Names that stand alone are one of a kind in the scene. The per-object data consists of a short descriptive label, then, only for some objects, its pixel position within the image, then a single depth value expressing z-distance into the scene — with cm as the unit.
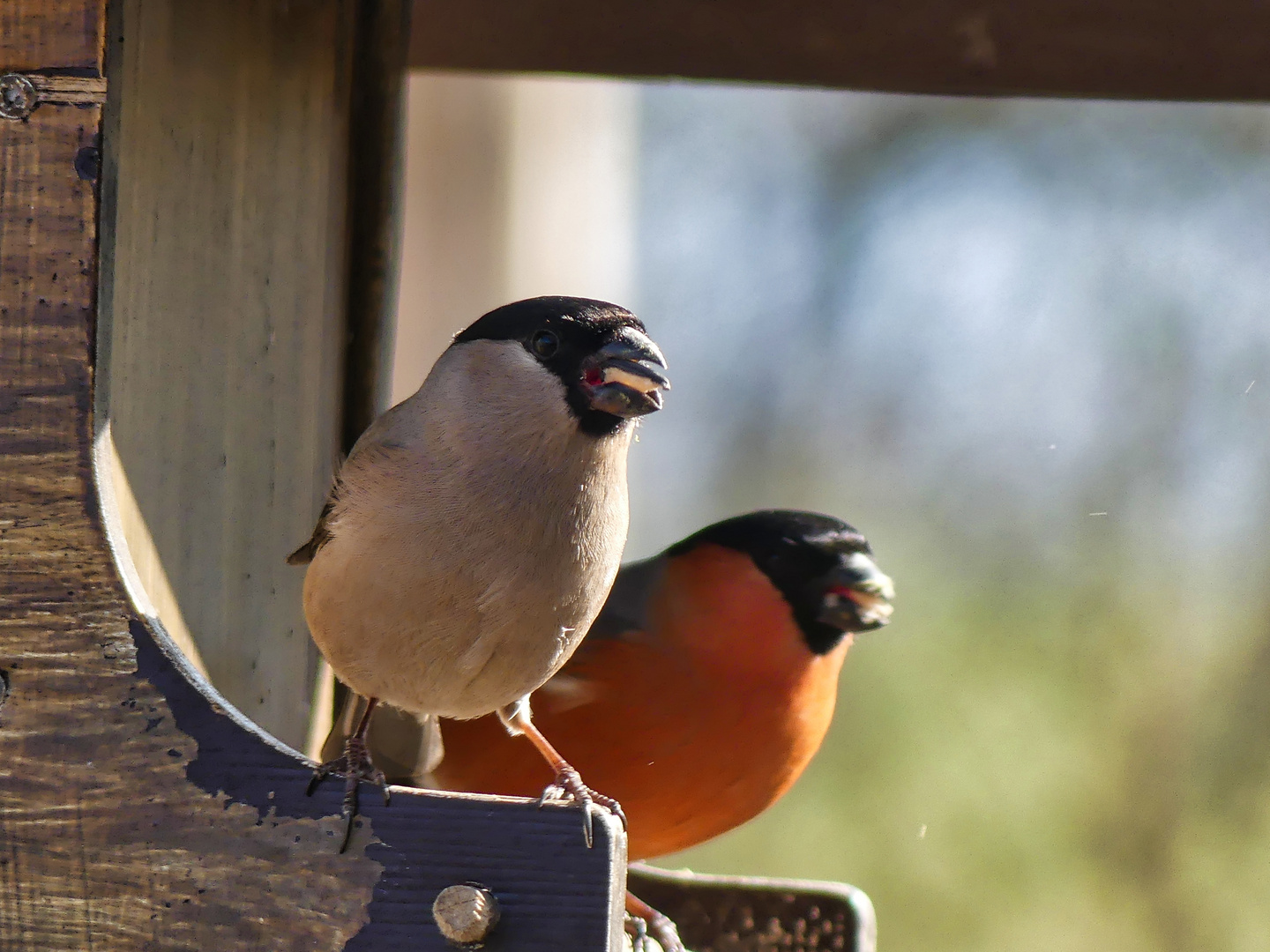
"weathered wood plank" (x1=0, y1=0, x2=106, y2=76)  363
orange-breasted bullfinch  377
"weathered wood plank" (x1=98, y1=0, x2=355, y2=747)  368
